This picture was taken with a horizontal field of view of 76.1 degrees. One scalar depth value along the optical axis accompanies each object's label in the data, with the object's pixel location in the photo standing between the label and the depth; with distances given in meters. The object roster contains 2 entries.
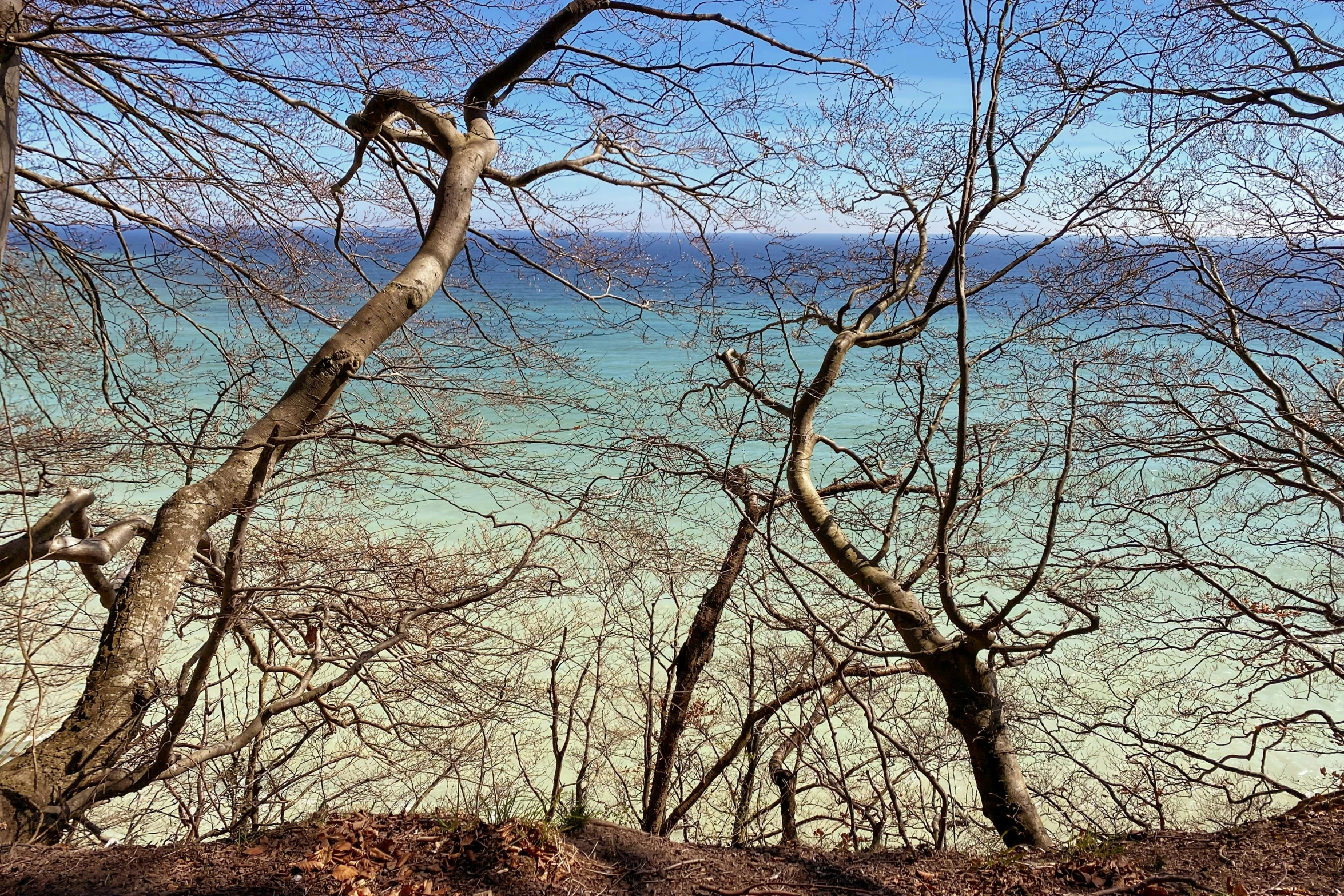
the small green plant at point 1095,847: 3.70
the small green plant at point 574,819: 3.66
